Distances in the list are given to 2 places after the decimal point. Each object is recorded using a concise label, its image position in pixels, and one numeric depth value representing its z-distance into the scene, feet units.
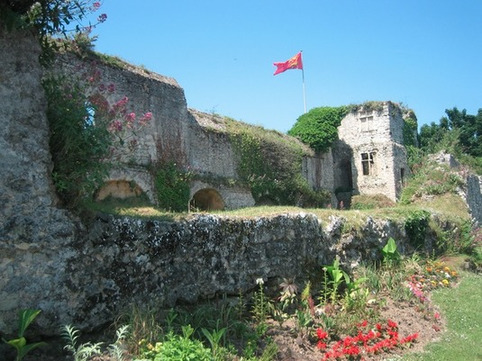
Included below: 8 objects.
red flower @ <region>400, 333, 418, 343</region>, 24.31
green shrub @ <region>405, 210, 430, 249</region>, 40.16
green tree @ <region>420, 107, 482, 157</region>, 131.53
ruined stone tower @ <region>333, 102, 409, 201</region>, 95.45
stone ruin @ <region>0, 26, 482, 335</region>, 15.44
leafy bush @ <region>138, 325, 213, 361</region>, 15.71
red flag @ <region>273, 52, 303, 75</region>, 97.45
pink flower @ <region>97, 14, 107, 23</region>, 18.67
